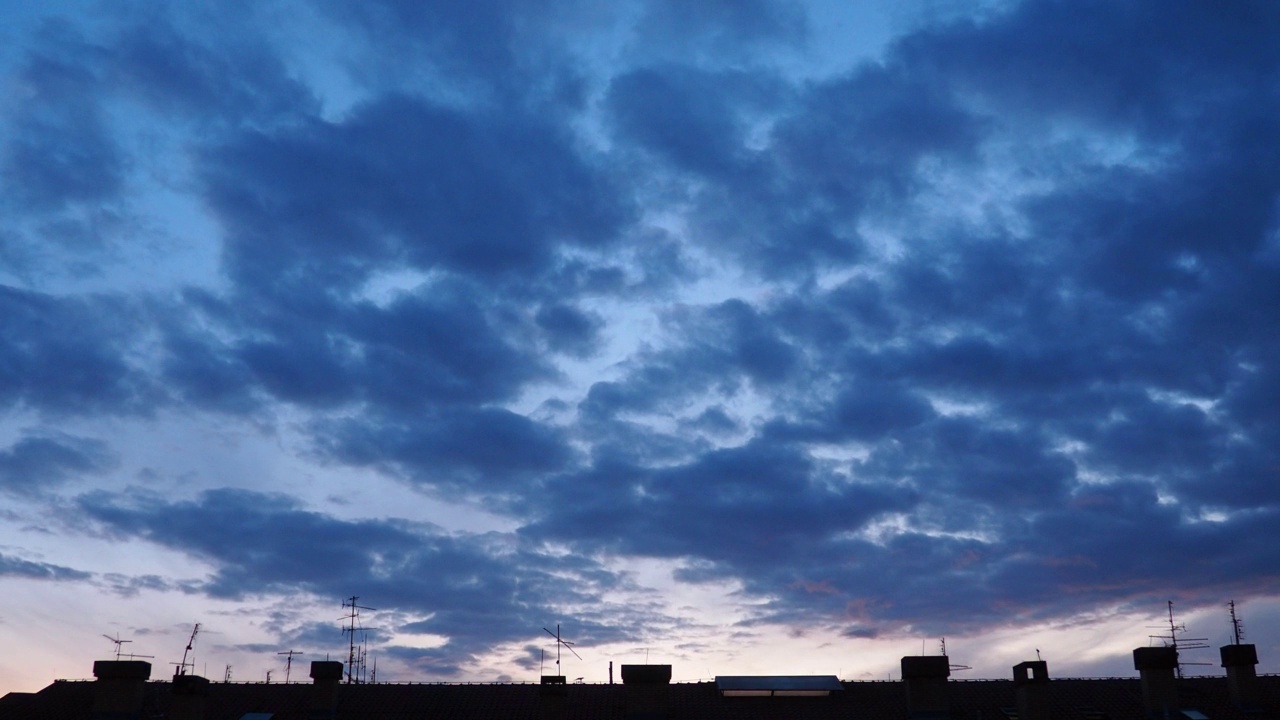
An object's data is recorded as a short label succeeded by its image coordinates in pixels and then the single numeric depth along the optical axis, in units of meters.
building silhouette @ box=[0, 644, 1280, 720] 61.25
